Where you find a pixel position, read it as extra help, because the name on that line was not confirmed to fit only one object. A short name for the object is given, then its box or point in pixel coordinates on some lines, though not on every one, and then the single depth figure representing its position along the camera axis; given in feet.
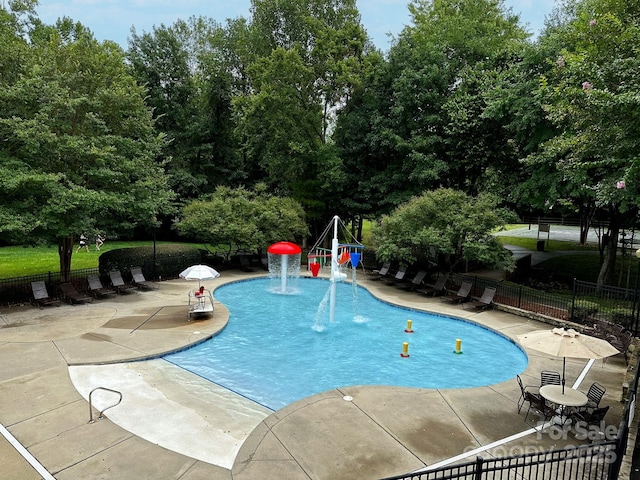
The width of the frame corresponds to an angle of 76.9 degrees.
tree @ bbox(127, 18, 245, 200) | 106.83
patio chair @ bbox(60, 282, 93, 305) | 51.19
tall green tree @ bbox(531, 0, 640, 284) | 34.09
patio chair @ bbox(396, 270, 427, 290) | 65.10
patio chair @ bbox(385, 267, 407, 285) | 67.41
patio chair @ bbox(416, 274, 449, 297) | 61.67
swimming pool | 33.86
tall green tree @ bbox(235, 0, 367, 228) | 87.35
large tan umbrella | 24.86
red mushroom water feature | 65.72
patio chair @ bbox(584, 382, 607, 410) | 26.07
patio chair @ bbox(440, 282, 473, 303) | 57.82
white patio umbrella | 45.88
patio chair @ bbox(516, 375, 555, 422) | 25.85
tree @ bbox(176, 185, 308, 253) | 72.38
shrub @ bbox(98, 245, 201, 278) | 62.54
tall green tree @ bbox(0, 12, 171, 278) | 47.39
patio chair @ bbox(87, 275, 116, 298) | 54.19
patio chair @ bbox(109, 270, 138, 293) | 57.36
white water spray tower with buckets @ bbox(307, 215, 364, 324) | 47.19
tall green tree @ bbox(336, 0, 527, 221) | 73.46
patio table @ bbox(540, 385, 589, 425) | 25.25
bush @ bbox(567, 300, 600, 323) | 46.60
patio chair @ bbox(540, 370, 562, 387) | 28.84
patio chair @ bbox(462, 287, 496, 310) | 54.85
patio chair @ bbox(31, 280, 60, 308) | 49.24
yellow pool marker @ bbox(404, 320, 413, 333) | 46.88
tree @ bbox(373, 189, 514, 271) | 57.11
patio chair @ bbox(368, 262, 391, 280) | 71.92
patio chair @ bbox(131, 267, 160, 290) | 60.34
